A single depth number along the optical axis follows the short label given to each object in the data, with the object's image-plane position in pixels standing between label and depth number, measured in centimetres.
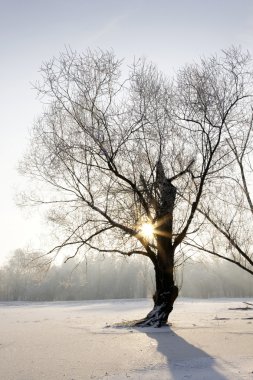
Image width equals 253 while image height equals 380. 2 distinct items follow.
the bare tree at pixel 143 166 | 1224
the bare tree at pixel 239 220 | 969
